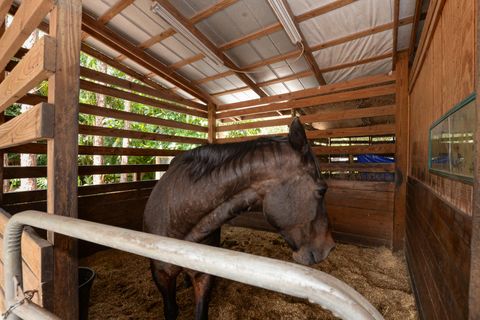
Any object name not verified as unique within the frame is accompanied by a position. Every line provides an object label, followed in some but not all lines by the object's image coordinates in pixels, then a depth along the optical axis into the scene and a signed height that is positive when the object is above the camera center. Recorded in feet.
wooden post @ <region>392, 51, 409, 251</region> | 9.67 +0.24
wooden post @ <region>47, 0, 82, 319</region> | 2.79 +0.18
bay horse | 4.22 -0.71
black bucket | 4.65 -2.93
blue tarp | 13.99 -0.02
